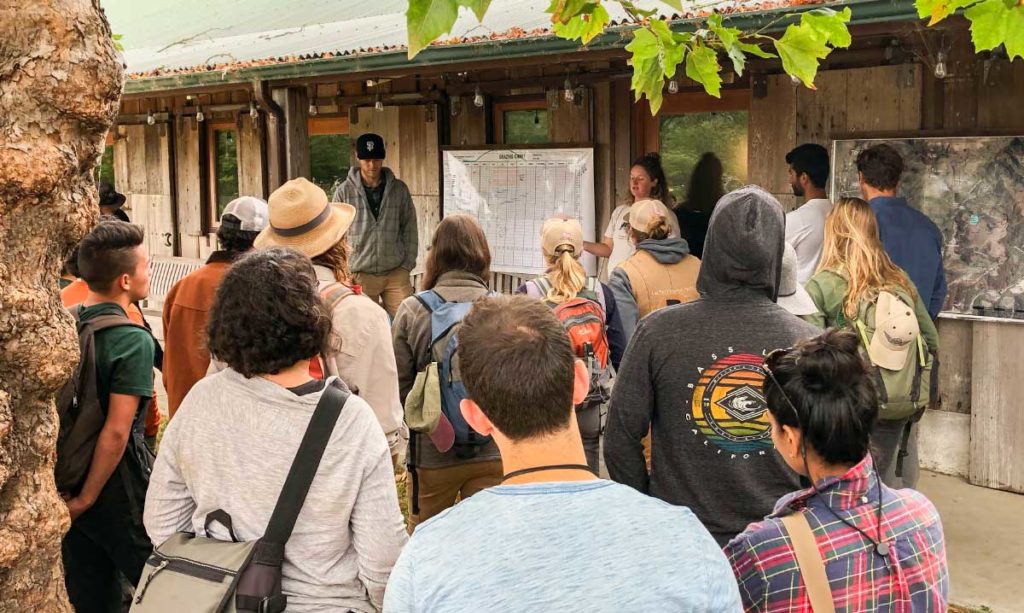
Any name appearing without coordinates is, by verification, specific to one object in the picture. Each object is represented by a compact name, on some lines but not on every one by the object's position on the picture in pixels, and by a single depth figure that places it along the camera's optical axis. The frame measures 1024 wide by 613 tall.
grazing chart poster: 8.59
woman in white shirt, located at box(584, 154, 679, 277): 7.35
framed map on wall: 6.45
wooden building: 6.63
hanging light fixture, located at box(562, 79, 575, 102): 8.29
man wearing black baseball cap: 8.45
